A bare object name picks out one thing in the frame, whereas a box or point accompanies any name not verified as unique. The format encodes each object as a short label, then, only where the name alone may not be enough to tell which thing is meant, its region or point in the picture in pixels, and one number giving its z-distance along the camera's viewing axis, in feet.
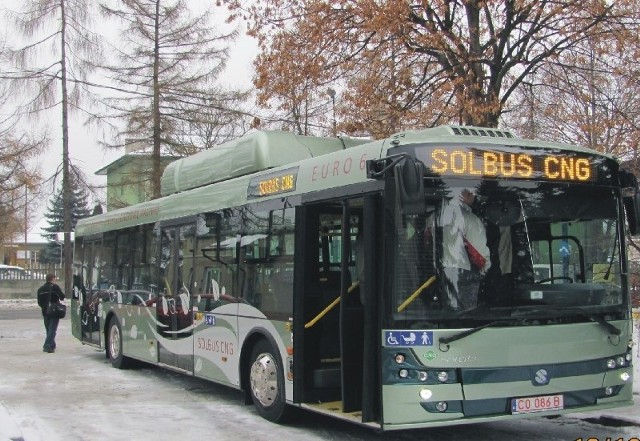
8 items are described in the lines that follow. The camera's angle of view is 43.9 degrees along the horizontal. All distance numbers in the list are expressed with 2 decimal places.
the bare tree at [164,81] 101.19
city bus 22.34
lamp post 56.24
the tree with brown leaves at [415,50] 48.93
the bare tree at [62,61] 114.83
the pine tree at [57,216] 114.95
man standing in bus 22.50
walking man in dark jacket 54.03
